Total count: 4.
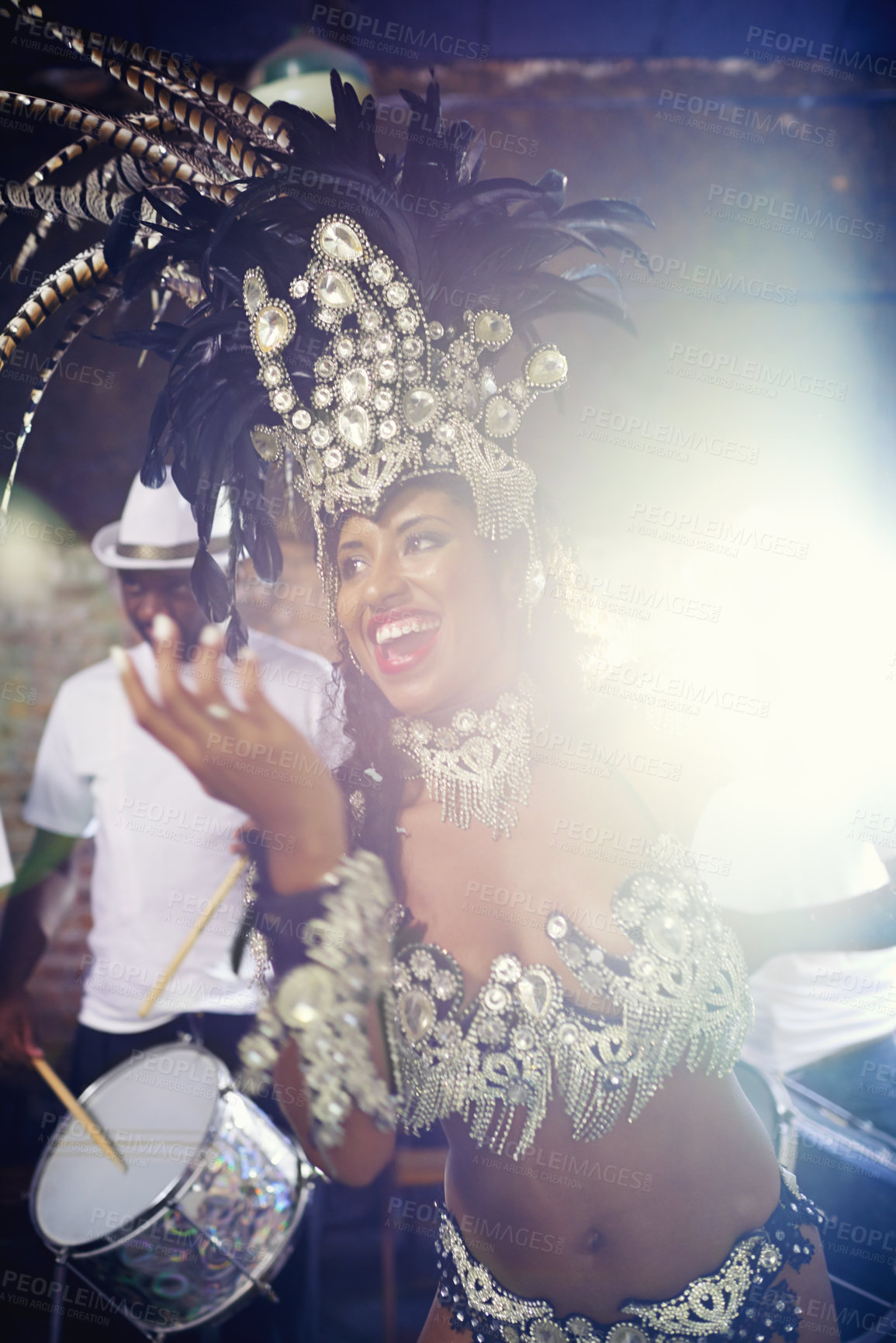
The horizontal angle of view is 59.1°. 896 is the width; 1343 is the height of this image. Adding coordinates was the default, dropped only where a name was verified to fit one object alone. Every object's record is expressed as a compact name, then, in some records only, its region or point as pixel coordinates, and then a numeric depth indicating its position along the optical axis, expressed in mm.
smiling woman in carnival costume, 1534
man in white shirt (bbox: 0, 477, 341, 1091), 1901
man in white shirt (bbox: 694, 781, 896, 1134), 1619
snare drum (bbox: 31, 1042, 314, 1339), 1671
